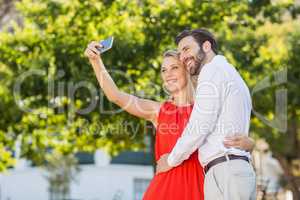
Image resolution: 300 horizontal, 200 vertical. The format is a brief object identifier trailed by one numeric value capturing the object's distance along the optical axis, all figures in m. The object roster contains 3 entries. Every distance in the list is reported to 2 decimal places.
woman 3.92
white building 26.84
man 3.43
